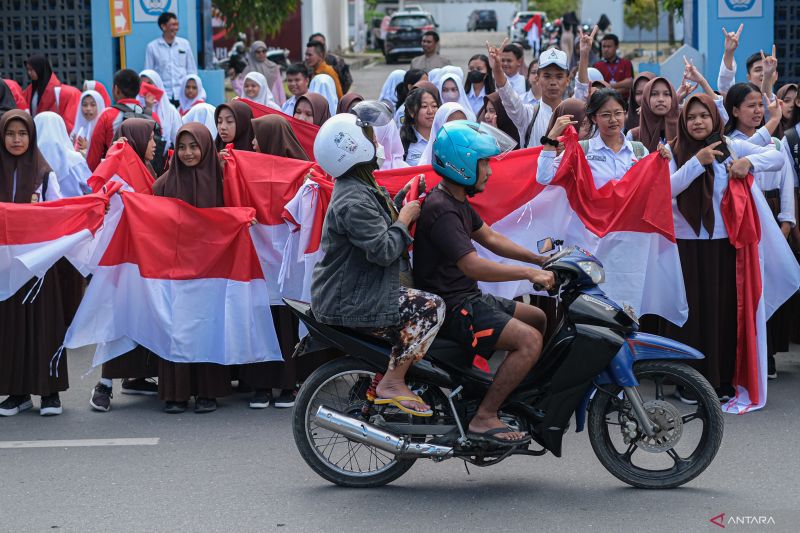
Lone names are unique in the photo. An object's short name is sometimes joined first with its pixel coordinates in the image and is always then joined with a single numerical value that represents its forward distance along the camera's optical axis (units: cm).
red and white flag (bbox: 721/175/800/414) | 1414
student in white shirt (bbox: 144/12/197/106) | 3158
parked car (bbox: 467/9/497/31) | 13225
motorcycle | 1098
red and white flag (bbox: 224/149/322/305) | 1485
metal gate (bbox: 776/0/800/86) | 2830
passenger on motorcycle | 1098
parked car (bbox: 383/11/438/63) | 8575
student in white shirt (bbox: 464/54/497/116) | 2500
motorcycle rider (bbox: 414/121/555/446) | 1098
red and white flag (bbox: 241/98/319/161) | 1919
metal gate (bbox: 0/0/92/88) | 3092
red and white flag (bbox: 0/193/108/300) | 1432
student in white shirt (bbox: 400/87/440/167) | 1825
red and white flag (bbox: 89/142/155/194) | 1519
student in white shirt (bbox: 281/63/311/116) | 2508
